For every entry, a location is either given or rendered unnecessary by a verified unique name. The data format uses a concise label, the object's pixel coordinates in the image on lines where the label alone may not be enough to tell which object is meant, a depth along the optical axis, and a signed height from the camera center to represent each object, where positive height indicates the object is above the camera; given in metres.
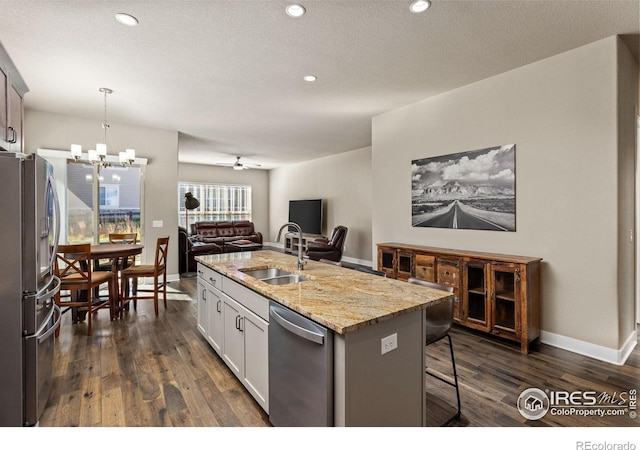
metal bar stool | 2.02 -0.68
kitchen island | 1.43 -0.59
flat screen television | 8.75 +0.22
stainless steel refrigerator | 1.81 -0.38
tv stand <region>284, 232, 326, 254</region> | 7.43 -0.43
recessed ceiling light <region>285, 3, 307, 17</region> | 2.32 +1.56
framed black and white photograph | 3.38 +0.37
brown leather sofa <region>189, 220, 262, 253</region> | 8.64 -0.31
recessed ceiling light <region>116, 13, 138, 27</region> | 2.41 +1.56
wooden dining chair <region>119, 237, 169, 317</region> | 4.01 -0.65
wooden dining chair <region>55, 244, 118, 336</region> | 3.31 -0.64
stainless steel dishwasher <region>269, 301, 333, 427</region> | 1.45 -0.75
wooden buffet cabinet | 2.93 -0.67
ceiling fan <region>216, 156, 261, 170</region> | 8.56 +1.80
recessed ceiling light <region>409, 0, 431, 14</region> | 2.27 +1.56
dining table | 3.71 -0.36
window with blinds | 9.80 +0.65
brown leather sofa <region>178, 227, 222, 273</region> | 6.54 -0.63
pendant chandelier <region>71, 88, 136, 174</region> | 3.89 +0.88
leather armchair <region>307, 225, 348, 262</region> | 7.02 -0.58
